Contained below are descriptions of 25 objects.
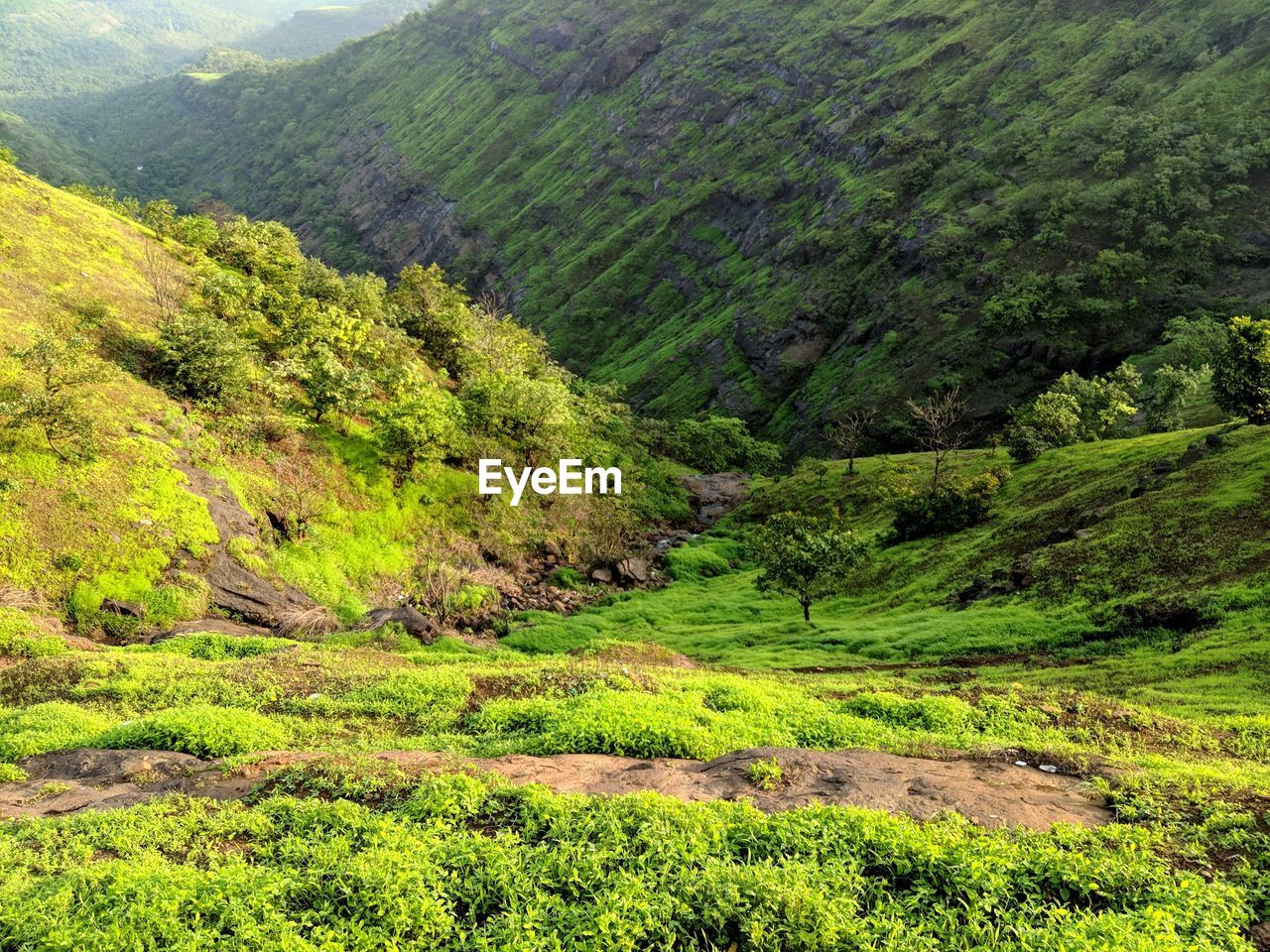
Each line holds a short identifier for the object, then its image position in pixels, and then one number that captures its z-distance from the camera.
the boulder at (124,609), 25.08
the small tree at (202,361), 35.22
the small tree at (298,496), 34.62
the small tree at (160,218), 51.22
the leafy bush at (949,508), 45.84
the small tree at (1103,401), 58.19
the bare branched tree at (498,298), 184.62
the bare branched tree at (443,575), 36.44
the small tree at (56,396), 26.33
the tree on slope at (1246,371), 36.03
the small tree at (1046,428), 52.91
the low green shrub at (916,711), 16.75
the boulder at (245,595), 28.55
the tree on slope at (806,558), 38.66
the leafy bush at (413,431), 41.91
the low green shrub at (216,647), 22.41
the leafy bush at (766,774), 11.59
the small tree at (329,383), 40.81
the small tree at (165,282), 38.62
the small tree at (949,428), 67.02
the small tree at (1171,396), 57.19
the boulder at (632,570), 51.19
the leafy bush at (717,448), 95.12
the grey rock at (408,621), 29.25
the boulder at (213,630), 24.48
